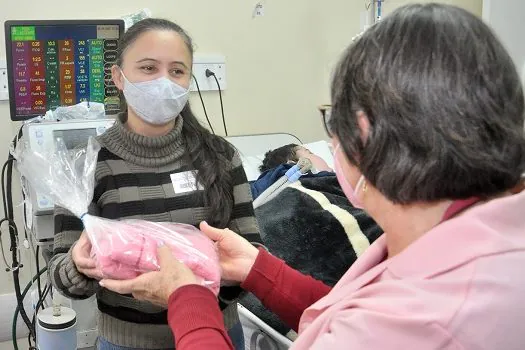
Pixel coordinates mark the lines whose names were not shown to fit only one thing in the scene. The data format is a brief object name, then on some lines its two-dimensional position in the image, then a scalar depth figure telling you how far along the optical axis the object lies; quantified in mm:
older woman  699
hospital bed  2826
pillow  2900
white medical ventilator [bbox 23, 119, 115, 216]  1763
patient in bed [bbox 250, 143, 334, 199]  2508
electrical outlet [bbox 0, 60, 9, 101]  2400
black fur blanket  1895
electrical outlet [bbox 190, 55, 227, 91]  2832
